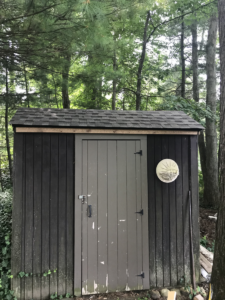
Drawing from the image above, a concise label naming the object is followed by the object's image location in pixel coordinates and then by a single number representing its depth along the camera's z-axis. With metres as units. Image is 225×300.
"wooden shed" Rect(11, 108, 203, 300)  3.11
